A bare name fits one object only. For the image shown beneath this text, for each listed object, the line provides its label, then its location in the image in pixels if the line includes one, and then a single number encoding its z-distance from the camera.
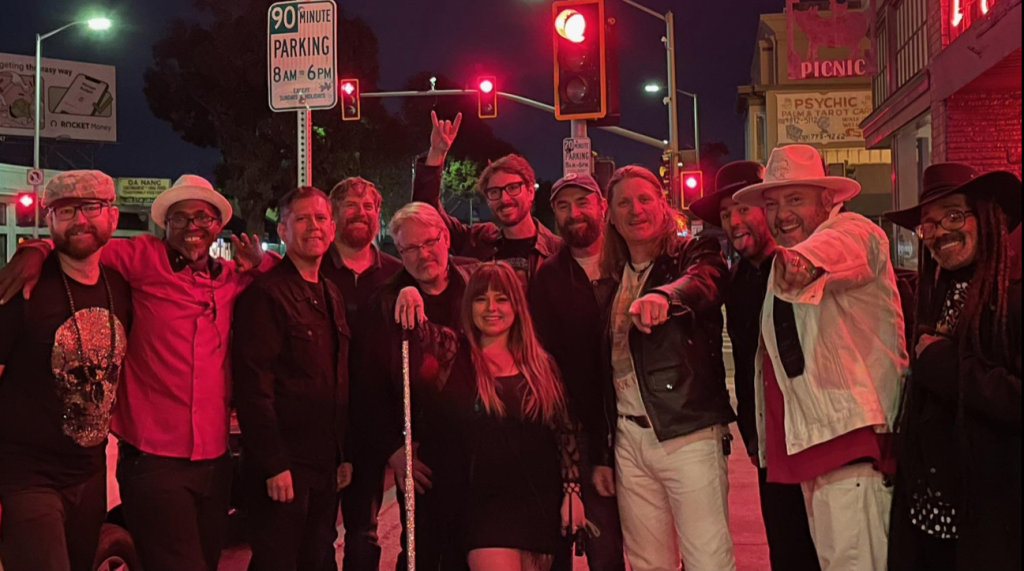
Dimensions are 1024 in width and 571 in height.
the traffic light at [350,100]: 17.31
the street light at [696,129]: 34.76
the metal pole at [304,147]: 6.59
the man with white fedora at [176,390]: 3.81
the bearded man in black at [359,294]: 4.61
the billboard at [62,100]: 43.25
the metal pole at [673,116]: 19.81
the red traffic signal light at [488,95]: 17.33
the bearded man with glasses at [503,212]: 5.30
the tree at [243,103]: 33.34
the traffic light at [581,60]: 8.58
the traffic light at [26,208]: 21.42
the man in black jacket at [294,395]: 3.98
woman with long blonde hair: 3.93
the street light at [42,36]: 23.51
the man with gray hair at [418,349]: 4.31
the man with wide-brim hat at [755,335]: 4.14
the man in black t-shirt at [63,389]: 3.49
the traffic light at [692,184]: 20.47
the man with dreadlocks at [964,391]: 2.92
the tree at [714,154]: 74.19
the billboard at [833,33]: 20.09
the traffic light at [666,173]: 22.53
